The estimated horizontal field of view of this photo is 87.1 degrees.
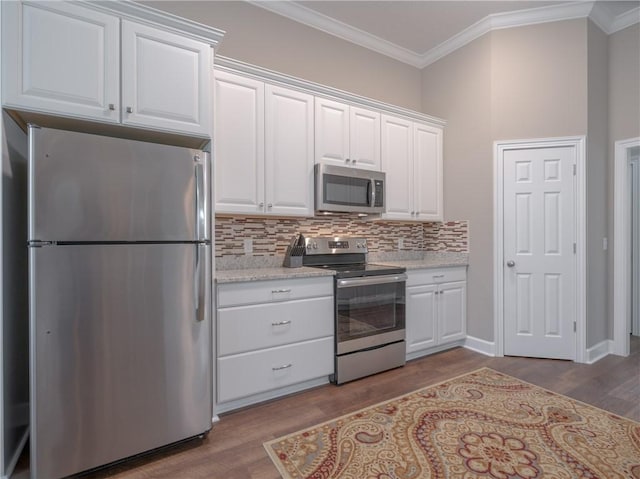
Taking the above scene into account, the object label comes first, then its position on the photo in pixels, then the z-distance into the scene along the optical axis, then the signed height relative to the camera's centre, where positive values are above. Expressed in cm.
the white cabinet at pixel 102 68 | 157 +89
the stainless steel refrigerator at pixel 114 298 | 151 -28
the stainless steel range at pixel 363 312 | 262 -60
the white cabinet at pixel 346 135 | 289 +95
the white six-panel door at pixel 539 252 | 309 -12
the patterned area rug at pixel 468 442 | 166 -113
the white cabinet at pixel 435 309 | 309 -67
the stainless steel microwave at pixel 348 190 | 282 +44
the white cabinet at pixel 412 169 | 334 +74
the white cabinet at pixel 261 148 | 243 +71
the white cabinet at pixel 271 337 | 217 -67
